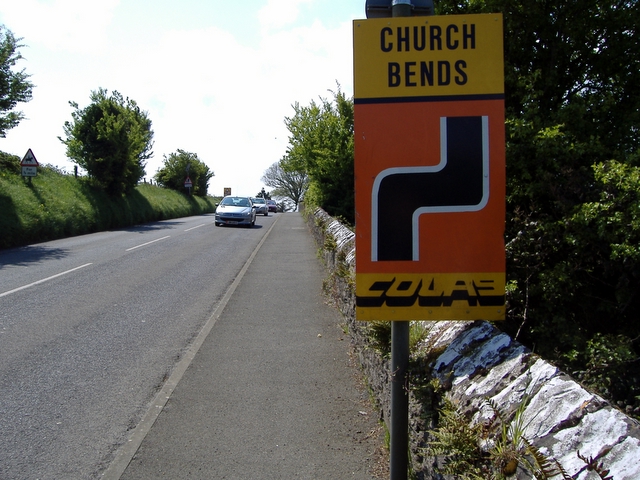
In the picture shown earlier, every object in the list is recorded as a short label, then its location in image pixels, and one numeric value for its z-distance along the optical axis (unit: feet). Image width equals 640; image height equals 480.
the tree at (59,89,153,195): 99.40
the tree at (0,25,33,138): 69.21
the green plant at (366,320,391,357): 14.47
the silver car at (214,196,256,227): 95.35
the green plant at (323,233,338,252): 34.57
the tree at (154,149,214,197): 176.14
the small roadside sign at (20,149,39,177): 76.18
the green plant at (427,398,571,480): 6.87
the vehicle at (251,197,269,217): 154.88
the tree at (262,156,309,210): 308.19
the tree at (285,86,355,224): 57.62
